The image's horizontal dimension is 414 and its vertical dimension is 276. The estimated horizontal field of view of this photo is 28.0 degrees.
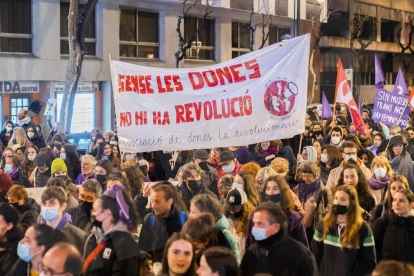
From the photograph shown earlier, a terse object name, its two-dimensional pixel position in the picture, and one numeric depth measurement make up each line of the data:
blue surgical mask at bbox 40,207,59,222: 6.63
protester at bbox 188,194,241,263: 6.11
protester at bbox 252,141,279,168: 12.58
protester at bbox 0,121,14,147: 16.93
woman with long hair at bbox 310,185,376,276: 6.20
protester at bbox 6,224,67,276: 5.39
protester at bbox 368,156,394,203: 9.27
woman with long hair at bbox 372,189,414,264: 6.77
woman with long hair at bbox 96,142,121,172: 12.50
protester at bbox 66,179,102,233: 7.41
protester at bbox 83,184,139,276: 5.46
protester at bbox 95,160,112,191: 9.23
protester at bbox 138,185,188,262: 6.49
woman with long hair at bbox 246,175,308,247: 6.85
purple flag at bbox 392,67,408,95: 19.36
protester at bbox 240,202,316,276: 5.56
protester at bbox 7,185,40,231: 7.65
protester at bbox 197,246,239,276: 4.72
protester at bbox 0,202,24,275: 6.05
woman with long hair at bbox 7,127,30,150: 13.85
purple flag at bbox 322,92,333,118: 21.58
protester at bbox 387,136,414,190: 11.03
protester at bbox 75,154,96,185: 10.11
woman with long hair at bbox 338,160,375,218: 8.11
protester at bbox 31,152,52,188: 10.44
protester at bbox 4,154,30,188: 10.53
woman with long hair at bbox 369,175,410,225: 7.21
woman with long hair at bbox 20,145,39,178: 11.73
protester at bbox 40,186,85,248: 6.57
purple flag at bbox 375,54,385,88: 20.39
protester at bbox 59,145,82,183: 11.98
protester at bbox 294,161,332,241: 7.96
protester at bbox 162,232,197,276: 5.08
